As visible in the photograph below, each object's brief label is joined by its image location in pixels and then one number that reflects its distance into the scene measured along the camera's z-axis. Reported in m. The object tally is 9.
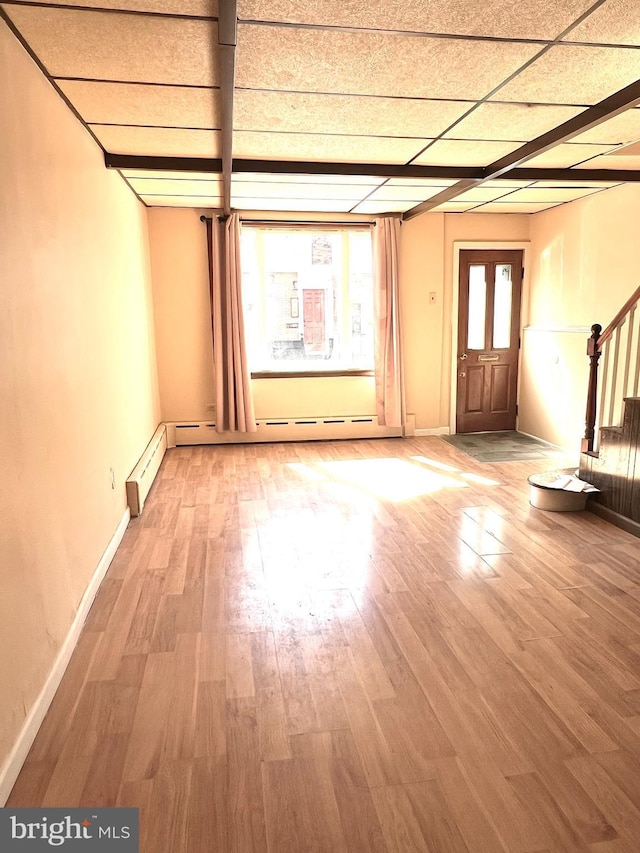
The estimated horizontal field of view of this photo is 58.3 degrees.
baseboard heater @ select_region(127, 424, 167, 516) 4.32
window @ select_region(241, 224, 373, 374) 6.59
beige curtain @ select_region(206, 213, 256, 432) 6.25
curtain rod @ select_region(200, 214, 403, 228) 6.36
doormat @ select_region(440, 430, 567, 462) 6.10
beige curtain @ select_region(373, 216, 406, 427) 6.52
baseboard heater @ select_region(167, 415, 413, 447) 6.68
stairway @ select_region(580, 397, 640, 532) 3.98
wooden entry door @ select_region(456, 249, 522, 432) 6.89
